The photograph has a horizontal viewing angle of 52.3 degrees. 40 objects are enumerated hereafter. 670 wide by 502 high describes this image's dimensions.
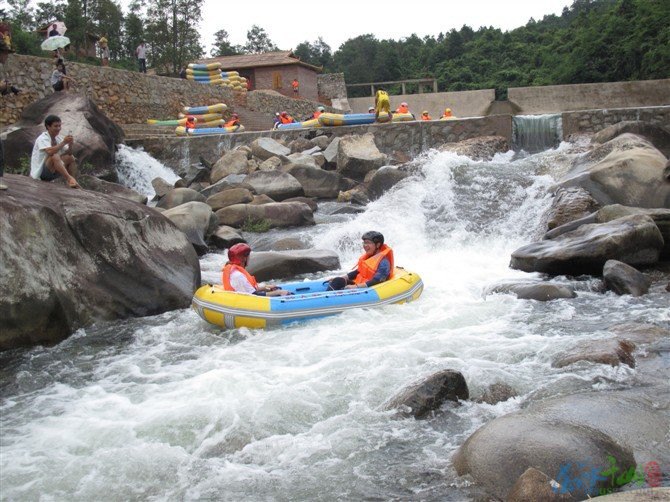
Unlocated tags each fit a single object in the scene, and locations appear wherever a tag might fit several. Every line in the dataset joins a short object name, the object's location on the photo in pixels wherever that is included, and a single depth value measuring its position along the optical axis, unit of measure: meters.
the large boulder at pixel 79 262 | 6.33
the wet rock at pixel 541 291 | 7.39
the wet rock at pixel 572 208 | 9.75
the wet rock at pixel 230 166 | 14.92
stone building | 30.70
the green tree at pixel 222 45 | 45.18
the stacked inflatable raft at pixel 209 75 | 23.98
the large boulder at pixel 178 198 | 12.46
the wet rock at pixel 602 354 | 5.08
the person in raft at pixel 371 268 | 7.64
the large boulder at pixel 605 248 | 7.98
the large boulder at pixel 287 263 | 9.08
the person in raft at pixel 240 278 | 7.24
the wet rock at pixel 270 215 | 12.05
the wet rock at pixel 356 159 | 14.68
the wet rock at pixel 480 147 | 15.04
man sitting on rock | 8.35
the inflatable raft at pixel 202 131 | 18.53
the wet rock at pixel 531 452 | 3.38
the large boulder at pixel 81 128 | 13.53
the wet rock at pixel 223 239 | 10.92
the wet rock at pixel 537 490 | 3.15
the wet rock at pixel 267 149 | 15.52
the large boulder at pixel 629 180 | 9.73
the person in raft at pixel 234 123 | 20.41
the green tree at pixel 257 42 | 52.28
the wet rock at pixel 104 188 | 11.67
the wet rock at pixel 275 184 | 13.42
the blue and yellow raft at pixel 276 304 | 6.84
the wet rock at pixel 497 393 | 4.69
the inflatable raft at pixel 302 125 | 18.52
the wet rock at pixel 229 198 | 12.64
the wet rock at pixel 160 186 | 14.11
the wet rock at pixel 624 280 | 7.29
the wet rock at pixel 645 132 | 12.77
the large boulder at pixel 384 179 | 13.40
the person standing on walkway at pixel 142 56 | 22.88
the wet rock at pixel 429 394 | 4.54
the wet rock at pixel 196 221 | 10.33
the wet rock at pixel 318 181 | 14.20
